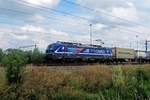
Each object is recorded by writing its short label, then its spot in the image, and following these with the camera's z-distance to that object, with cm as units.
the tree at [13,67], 1623
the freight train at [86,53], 4844
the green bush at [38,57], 4821
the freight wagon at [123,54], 6363
